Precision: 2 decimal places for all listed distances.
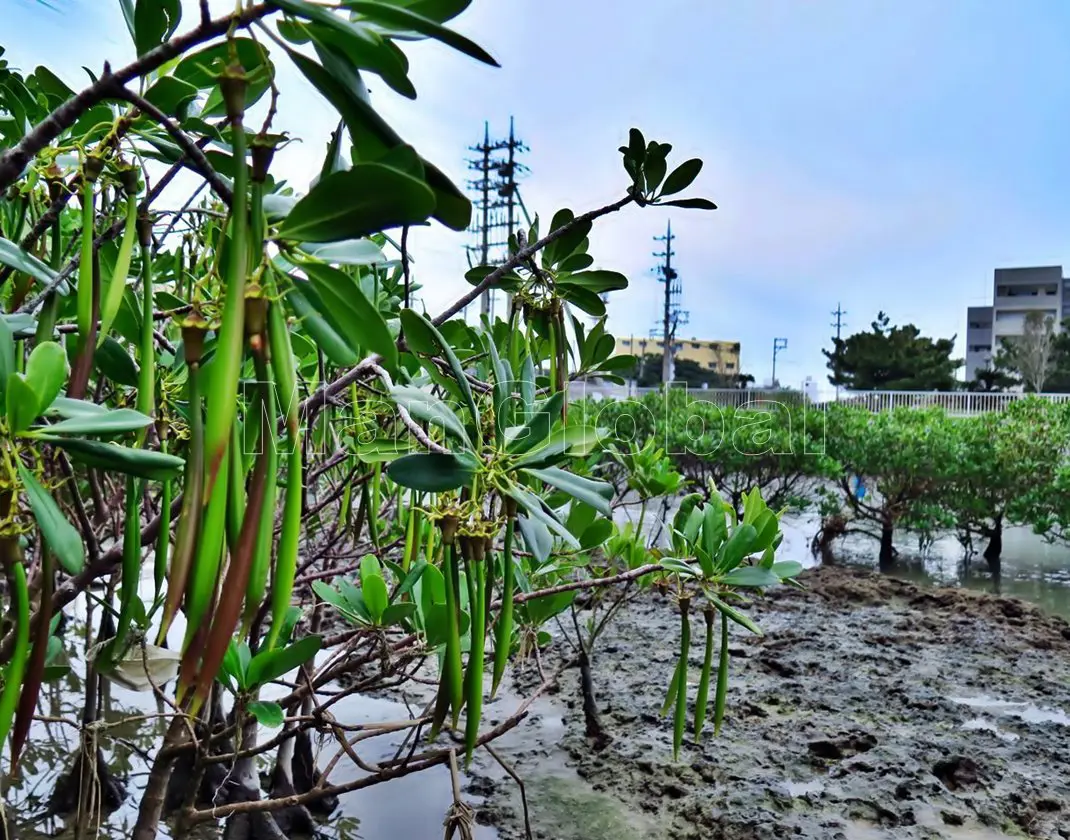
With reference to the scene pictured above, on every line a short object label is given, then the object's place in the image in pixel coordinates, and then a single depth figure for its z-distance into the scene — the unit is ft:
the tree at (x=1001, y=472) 14.75
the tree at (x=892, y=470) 15.56
